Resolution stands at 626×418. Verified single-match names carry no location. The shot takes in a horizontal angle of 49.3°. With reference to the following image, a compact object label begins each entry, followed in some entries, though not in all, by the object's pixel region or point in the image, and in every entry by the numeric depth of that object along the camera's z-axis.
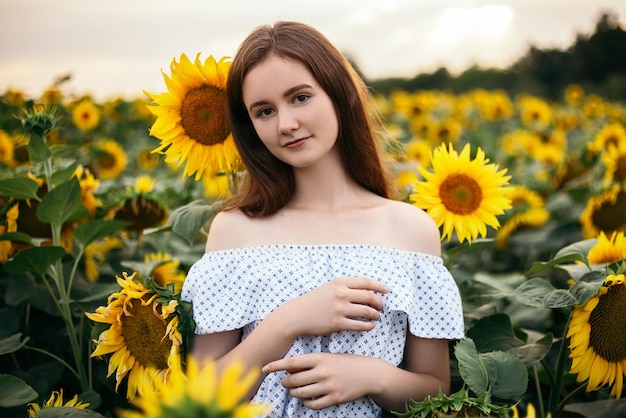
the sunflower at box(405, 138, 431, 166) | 3.86
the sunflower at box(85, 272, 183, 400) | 1.73
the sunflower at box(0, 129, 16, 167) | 3.08
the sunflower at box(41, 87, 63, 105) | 3.48
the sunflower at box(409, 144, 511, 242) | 2.13
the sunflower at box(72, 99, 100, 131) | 4.51
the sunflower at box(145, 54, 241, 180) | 2.08
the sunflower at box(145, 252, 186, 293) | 2.29
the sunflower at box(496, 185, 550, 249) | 3.28
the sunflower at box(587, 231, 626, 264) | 2.03
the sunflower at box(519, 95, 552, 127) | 5.84
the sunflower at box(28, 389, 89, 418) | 1.67
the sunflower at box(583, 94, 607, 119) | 5.82
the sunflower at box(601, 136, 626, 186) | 3.09
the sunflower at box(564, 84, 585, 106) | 6.96
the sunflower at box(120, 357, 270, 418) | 0.66
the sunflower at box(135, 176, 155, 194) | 2.53
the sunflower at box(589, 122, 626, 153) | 3.51
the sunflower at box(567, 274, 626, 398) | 1.72
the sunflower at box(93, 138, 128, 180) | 3.81
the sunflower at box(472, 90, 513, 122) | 6.15
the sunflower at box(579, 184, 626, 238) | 2.63
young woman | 1.65
